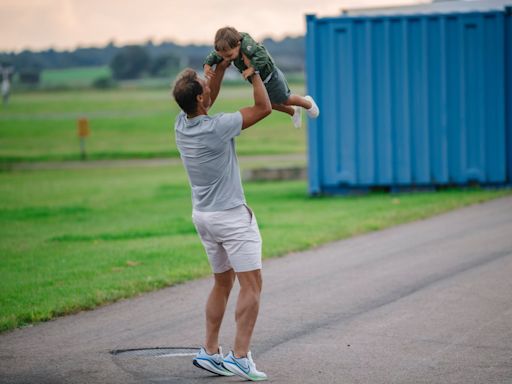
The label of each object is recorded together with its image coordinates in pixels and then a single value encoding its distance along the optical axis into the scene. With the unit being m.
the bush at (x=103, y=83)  123.56
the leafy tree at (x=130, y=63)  137.00
